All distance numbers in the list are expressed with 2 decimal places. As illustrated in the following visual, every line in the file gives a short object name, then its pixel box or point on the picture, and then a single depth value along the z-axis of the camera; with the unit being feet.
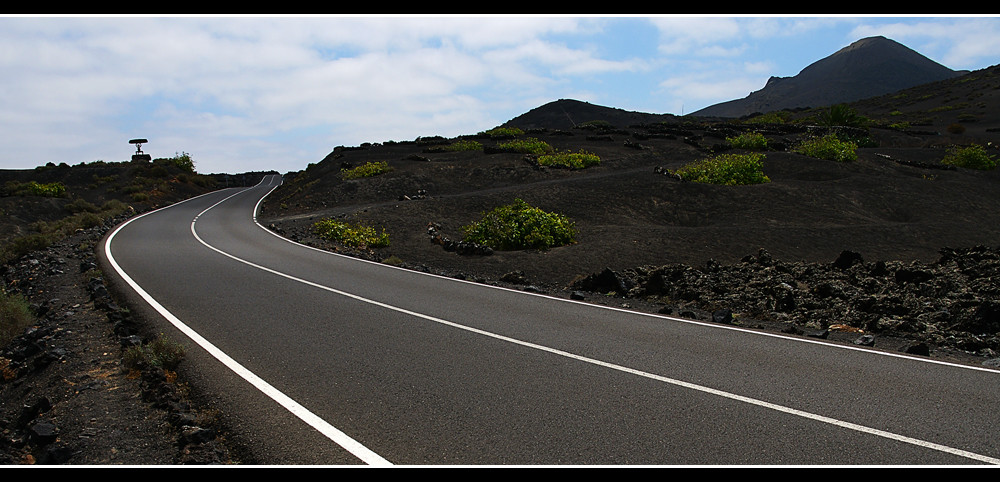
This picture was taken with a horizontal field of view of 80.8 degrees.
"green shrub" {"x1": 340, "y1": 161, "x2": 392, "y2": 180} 119.75
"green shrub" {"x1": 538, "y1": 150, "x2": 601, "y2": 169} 115.75
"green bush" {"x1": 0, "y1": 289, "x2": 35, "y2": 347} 30.68
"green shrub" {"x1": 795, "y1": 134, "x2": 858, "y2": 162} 109.70
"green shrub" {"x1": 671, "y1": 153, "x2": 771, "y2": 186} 91.86
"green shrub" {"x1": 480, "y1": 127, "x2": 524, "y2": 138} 175.32
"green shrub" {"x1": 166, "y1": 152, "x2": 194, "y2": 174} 214.90
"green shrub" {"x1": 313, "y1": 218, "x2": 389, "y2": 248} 66.13
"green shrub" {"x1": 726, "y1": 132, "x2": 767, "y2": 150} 123.75
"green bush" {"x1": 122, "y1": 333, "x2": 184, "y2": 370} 22.63
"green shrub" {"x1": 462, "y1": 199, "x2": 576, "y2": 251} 59.57
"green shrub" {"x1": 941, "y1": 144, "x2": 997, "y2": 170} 113.60
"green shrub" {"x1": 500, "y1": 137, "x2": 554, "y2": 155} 131.44
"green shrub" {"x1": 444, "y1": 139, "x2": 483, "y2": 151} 144.15
